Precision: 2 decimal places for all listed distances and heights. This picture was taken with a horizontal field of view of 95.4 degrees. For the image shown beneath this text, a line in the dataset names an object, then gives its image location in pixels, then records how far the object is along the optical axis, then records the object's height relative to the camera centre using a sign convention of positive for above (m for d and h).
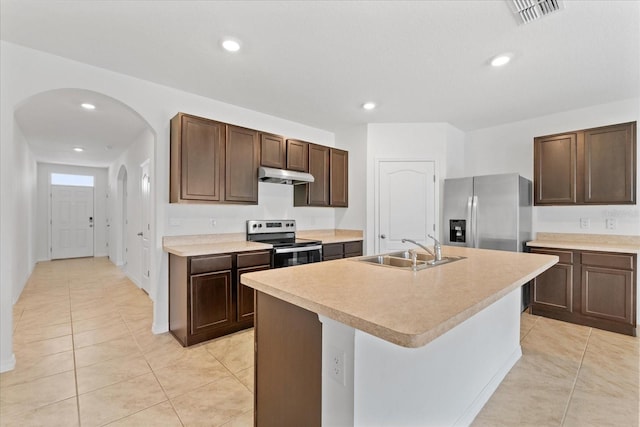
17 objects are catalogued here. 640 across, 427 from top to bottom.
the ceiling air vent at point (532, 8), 1.83 +1.32
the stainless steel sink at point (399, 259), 2.06 -0.34
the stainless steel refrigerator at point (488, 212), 3.46 +0.02
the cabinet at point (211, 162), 2.90 +0.55
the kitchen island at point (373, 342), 1.02 -0.55
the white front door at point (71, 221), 7.16 -0.20
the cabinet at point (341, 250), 3.89 -0.51
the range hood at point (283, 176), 3.40 +0.46
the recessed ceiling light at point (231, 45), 2.24 +1.32
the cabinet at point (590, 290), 2.96 -0.84
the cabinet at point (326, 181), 4.10 +0.49
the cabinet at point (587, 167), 3.10 +0.54
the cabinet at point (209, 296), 2.68 -0.80
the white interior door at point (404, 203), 4.23 +0.15
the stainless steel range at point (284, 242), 3.29 -0.35
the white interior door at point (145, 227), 4.24 -0.21
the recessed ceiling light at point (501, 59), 2.43 +1.32
